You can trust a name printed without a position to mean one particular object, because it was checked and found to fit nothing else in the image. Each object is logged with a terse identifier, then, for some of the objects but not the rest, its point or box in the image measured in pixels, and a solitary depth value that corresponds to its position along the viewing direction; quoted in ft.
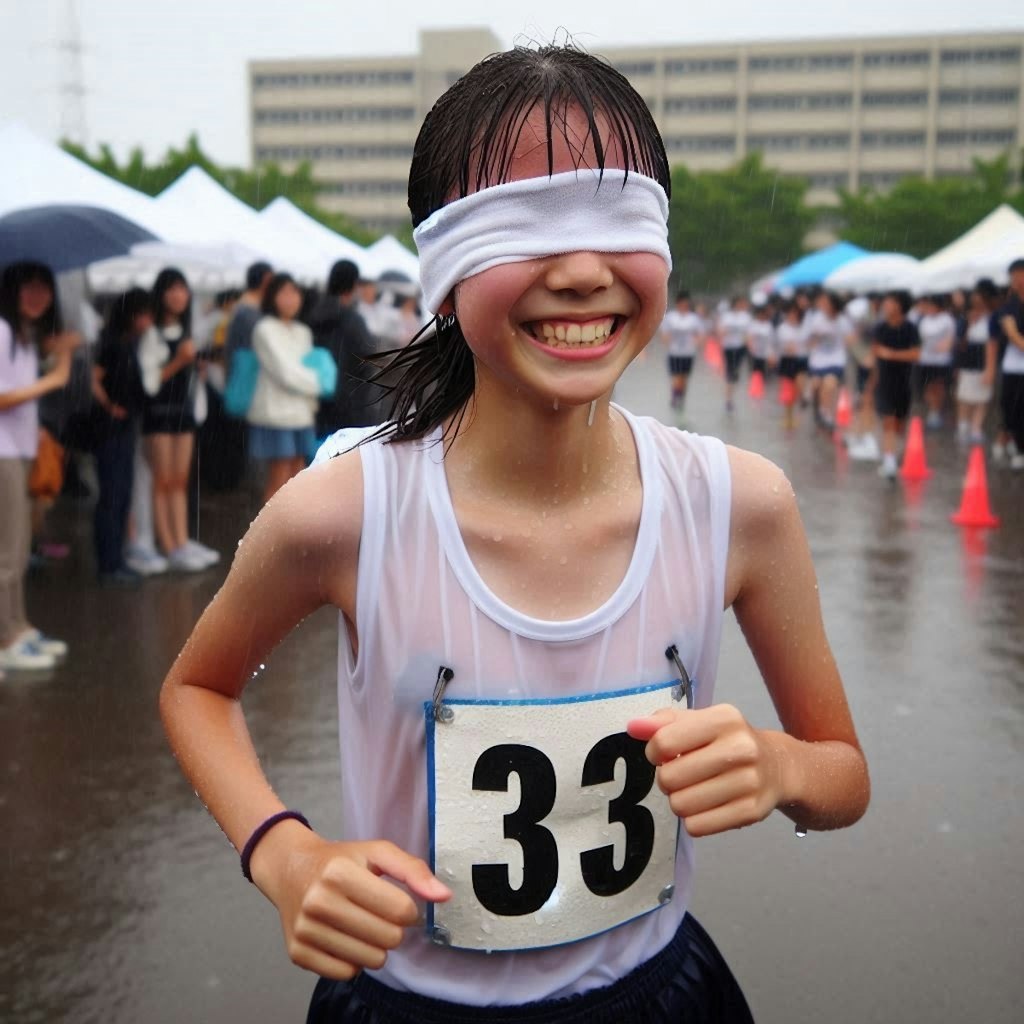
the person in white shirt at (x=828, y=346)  52.37
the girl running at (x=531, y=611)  4.88
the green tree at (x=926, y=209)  169.17
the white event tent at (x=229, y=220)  44.27
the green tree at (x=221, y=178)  176.55
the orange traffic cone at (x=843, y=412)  60.06
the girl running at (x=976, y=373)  49.32
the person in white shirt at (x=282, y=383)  28.66
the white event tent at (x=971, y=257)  63.82
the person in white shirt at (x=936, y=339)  54.90
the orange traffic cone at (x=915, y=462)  43.01
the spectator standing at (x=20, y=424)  20.47
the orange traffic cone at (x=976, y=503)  34.04
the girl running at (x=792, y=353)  60.34
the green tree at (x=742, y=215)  220.43
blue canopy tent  103.65
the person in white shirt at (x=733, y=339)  68.03
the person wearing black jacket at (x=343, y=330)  30.22
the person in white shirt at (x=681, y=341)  62.75
